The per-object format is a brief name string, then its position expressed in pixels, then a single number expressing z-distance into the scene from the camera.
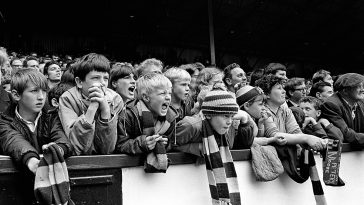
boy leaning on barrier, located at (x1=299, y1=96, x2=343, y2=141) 5.03
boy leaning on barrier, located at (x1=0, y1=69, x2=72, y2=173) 3.10
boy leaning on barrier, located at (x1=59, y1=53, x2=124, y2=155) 3.21
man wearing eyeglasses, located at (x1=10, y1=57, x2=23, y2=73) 7.72
